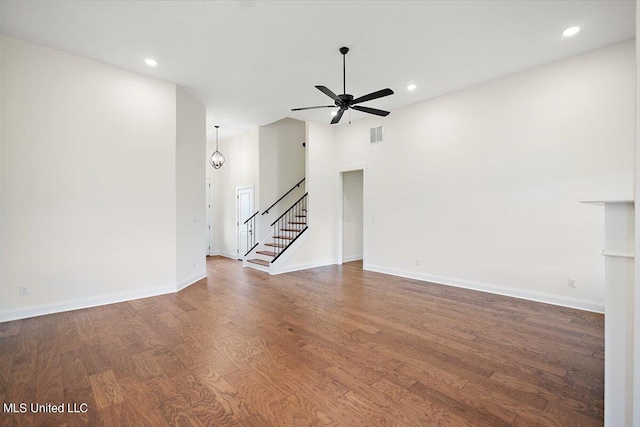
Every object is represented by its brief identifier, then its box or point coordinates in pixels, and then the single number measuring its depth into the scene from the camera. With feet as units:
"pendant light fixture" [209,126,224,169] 25.89
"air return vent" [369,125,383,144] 21.35
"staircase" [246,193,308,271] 22.96
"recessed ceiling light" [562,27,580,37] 11.24
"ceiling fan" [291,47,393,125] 12.10
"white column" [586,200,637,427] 5.06
